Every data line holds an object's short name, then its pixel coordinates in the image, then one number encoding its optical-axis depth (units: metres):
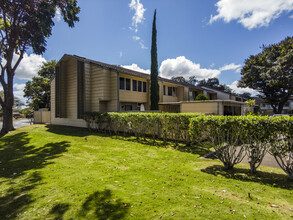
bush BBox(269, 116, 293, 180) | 4.04
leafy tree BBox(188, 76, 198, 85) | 64.31
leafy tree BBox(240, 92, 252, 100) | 65.40
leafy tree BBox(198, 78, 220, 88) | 57.13
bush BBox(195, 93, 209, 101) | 19.56
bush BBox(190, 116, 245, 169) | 4.93
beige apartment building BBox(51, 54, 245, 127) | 14.88
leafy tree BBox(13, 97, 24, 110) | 64.28
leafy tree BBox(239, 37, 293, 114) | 23.97
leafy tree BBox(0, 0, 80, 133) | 13.61
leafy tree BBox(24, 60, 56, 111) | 30.79
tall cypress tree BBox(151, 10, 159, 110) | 17.41
